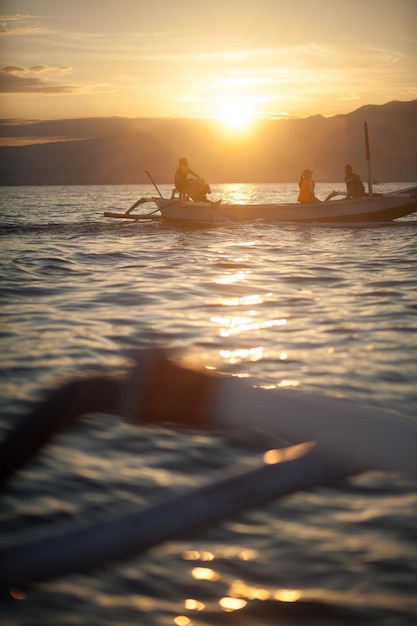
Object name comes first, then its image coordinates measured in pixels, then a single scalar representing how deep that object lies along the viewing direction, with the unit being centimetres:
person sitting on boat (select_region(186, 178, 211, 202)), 2666
